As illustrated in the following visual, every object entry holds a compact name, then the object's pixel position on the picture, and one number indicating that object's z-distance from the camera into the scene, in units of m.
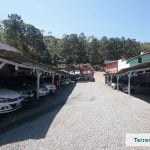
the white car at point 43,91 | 10.91
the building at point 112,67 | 31.39
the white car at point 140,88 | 15.54
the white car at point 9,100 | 5.89
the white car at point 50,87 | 12.55
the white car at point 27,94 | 8.67
